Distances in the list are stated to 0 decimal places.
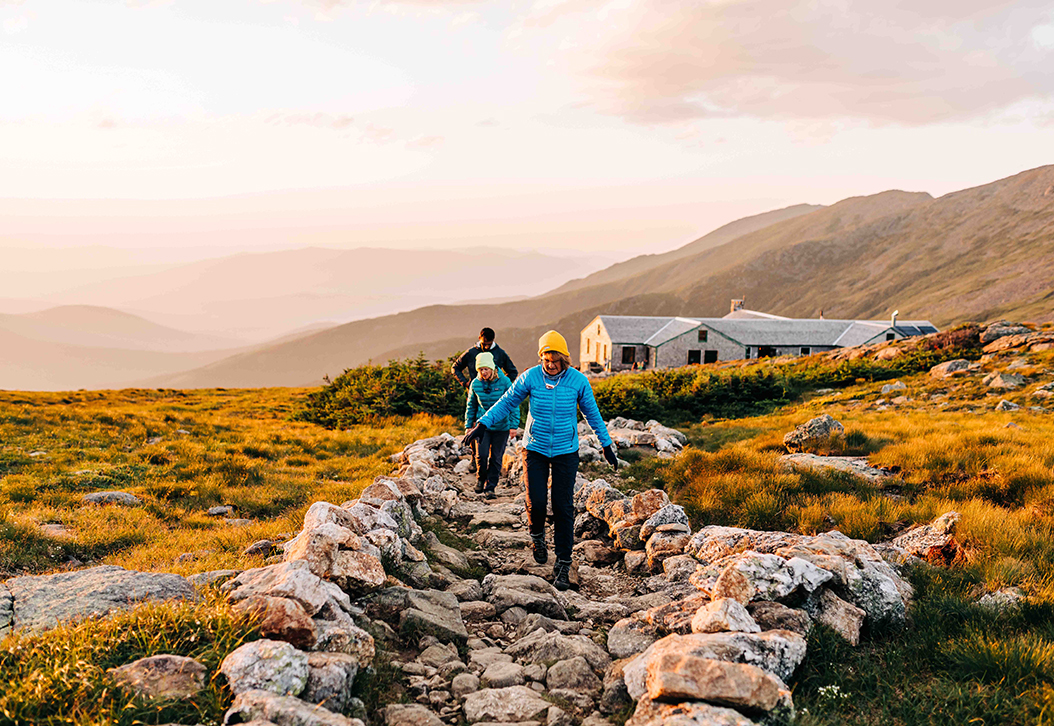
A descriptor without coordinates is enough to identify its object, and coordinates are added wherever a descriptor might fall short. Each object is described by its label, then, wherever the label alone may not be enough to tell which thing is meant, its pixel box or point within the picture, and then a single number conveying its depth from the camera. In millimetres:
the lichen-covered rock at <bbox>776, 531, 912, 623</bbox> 4906
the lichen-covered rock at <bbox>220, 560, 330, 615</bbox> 4297
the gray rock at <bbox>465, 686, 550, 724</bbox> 4035
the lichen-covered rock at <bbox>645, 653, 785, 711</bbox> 3430
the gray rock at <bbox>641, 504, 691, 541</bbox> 7433
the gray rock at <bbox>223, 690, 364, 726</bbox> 3199
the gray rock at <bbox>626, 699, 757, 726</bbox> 3301
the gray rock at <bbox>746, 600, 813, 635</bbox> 4555
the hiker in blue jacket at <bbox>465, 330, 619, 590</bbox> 6914
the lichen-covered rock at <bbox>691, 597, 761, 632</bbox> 4301
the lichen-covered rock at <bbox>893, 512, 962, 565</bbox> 5992
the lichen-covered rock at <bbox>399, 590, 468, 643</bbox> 5078
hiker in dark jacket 10883
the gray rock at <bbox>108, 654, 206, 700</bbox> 3305
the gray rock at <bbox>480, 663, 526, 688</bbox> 4484
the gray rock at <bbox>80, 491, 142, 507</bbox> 9148
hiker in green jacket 10461
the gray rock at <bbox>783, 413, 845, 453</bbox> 12477
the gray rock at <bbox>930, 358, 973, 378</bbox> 25598
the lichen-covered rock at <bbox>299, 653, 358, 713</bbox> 3639
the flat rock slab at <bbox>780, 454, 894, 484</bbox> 9695
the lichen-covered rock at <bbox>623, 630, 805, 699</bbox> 3912
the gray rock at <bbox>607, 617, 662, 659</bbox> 4902
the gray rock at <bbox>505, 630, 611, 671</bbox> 4824
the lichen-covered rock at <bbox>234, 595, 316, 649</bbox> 3928
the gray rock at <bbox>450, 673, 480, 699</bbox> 4355
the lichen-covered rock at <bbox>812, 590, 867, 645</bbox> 4645
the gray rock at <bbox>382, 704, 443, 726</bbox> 3861
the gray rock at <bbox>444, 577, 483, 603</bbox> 6074
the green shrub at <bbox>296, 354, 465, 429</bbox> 21203
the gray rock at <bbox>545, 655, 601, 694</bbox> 4465
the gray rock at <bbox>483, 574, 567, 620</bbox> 5832
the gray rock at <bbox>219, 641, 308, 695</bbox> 3455
